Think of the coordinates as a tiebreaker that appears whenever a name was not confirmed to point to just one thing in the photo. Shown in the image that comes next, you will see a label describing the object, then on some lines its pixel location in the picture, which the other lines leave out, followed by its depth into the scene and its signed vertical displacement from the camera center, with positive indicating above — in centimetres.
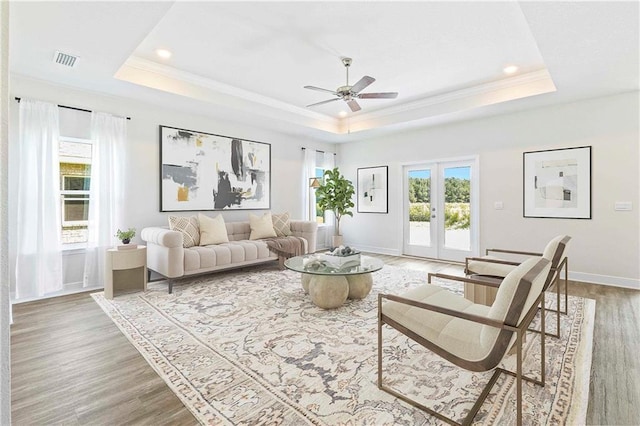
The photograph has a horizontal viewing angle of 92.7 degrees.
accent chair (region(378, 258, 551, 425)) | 149 -65
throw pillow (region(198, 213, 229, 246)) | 471 -29
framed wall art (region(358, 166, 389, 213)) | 693 +55
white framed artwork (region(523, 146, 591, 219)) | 451 +47
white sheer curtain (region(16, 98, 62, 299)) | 367 +10
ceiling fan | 361 +146
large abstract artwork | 494 +73
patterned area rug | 174 -111
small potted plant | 392 -31
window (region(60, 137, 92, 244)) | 407 +35
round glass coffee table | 323 -76
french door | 575 +6
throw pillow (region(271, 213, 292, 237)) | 577 -24
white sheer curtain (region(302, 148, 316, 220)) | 700 +73
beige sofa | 393 -59
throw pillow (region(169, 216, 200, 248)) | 449 -24
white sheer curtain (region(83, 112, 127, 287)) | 418 +28
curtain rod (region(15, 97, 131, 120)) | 397 +138
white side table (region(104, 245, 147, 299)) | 372 -77
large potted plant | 671 +43
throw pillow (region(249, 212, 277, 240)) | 538 -26
